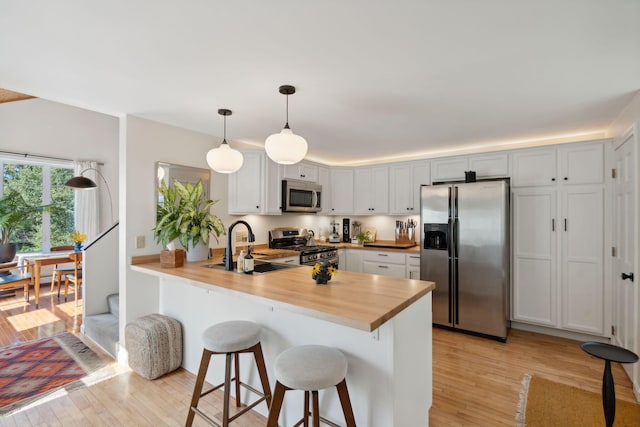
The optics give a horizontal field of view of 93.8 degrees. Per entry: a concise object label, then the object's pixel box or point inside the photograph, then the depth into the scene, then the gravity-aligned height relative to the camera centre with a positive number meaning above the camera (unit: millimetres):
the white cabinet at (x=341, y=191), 5244 +407
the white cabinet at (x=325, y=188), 5070 +448
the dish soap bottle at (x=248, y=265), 2363 -411
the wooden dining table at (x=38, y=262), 4457 -761
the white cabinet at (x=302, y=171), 4312 +649
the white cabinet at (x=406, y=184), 4520 +472
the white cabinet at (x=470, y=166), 3867 +664
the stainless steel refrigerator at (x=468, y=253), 3467 -473
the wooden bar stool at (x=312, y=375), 1452 -794
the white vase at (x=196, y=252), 2996 -390
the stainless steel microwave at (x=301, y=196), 4254 +271
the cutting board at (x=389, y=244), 4555 -480
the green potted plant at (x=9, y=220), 4762 -129
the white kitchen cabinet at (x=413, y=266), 4254 -733
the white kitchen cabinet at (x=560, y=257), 3334 -488
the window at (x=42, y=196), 5445 +319
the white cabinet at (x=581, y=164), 3312 +590
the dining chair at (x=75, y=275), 4480 -981
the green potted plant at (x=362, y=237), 5090 -396
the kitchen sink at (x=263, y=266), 2597 -486
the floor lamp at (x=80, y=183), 4797 +471
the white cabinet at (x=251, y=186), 3855 +358
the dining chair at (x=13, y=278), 4168 -960
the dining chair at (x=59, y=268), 4849 -993
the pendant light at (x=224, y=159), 2541 +461
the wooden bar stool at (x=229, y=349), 1847 -854
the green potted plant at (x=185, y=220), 2770 -65
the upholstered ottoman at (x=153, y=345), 2574 -1160
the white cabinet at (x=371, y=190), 4910 +406
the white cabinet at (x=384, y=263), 4387 -735
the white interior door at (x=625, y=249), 2466 -294
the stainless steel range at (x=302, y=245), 4160 -485
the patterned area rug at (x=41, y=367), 2395 -1450
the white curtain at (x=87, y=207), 5953 +108
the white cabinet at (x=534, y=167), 3572 +591
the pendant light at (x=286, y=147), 1975 +442
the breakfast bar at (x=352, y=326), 1563 -708
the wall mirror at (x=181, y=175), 3115 +425
